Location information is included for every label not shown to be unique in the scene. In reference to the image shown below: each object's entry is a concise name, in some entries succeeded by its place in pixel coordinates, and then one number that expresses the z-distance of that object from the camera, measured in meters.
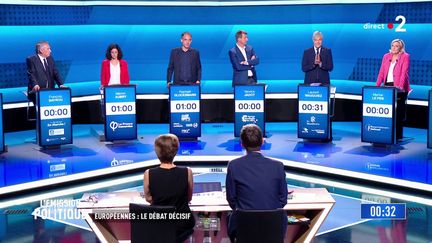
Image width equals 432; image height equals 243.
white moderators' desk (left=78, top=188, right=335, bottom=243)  4.87
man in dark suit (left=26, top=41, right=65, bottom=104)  9.59
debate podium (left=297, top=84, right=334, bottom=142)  9.76
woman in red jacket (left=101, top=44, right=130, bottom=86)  9.97
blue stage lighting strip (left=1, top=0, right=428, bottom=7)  11.77
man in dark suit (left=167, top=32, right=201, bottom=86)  10.32
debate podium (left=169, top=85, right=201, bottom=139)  9.97
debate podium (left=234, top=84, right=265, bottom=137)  10.04
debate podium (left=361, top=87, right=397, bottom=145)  9.20
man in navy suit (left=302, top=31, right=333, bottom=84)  10.16
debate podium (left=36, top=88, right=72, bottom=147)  9.22
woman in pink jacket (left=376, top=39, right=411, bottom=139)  9.53
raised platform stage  7.98
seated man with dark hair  4.45
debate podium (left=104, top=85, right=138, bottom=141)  9.74
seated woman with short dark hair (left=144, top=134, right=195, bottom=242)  4.50
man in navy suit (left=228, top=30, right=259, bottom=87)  10.30
